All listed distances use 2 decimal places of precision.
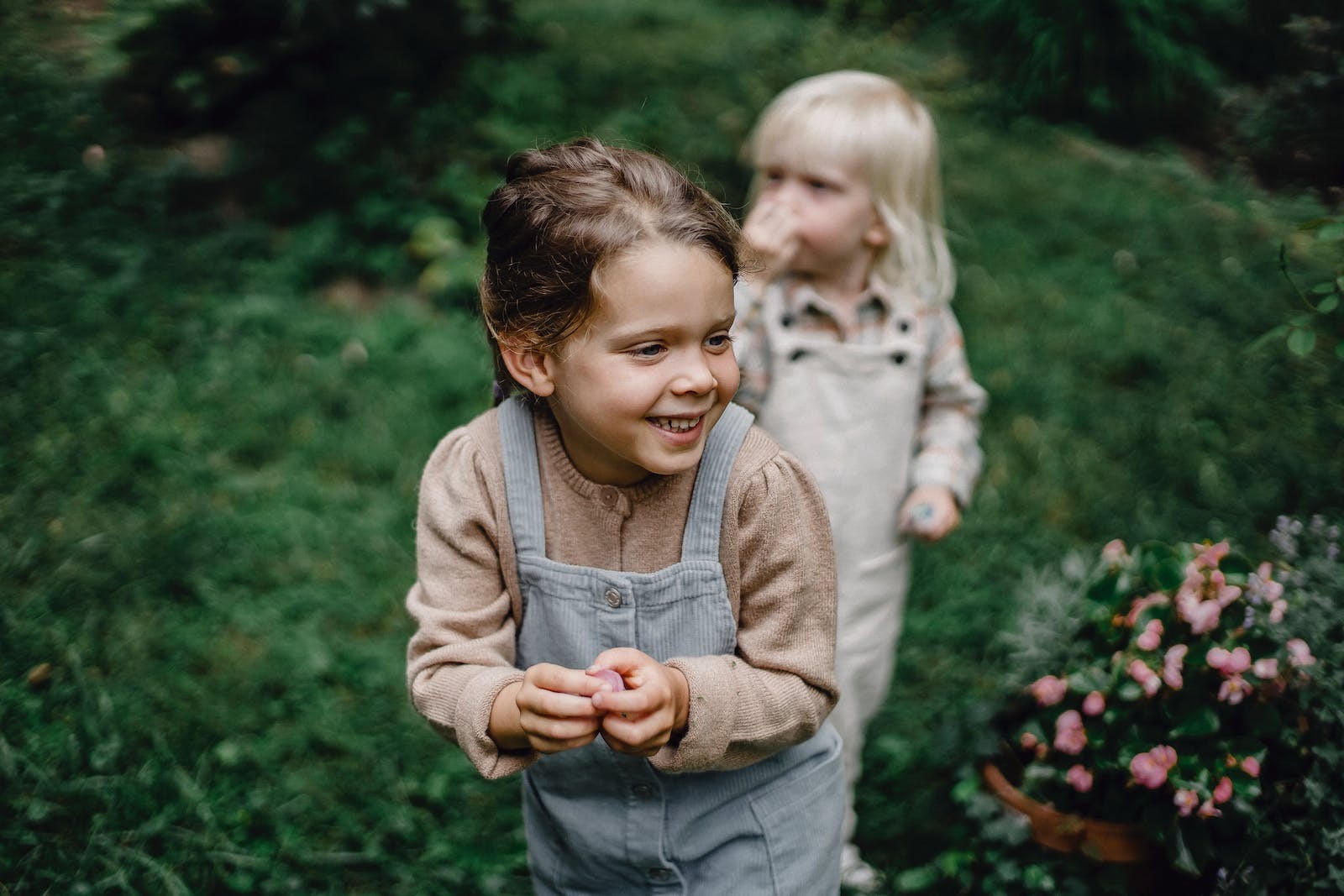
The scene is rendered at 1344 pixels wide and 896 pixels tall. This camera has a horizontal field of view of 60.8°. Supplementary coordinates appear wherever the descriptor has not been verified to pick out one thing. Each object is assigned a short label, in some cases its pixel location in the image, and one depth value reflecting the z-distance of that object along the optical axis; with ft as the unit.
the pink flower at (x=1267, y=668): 7.08
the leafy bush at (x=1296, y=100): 7.79
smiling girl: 4.85
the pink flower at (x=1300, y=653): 7.01
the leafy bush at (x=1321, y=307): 6.90
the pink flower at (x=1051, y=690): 8.15
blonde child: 8.11
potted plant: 7.22
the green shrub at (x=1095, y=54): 7.23
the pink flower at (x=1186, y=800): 7.08
